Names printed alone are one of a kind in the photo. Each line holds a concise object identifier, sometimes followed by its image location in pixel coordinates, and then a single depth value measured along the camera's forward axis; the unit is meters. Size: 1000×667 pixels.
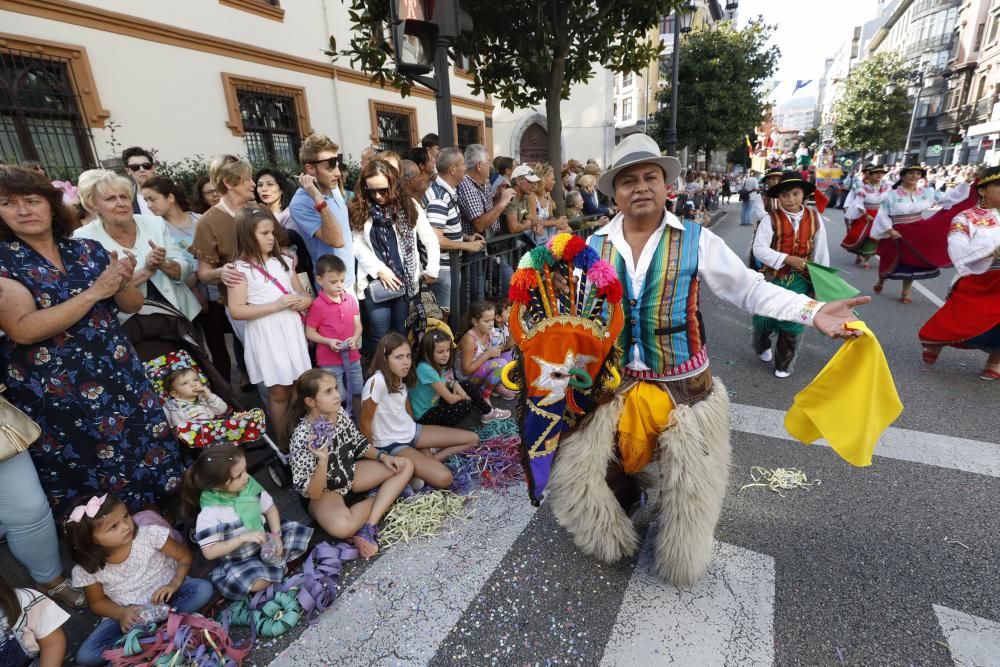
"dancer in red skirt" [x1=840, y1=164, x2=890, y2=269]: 8.30
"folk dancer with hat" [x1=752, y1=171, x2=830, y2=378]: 4.36
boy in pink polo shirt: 3.30
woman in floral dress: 2.17
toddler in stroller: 2.87
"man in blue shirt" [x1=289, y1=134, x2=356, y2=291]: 3.47
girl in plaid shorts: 2.25
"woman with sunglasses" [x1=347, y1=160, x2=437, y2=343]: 3.61
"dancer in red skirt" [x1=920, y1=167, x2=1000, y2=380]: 4.10
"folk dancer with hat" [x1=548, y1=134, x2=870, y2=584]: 2.05
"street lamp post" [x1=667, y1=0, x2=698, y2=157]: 12.29
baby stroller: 2.89
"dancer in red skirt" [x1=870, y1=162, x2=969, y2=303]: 6.20
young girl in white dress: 3.06
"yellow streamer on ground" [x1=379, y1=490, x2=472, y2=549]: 2.69
